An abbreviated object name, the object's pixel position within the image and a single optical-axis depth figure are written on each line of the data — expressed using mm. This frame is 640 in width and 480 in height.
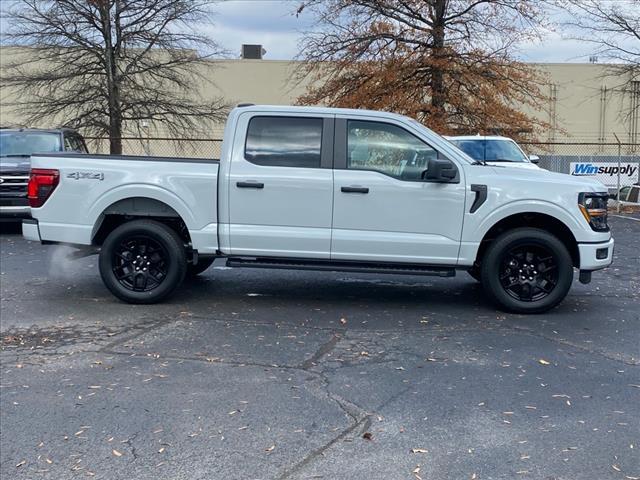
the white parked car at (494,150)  13070
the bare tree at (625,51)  19859
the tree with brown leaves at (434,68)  19516
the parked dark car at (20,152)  12164
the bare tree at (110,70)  21422
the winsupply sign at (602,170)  23498
